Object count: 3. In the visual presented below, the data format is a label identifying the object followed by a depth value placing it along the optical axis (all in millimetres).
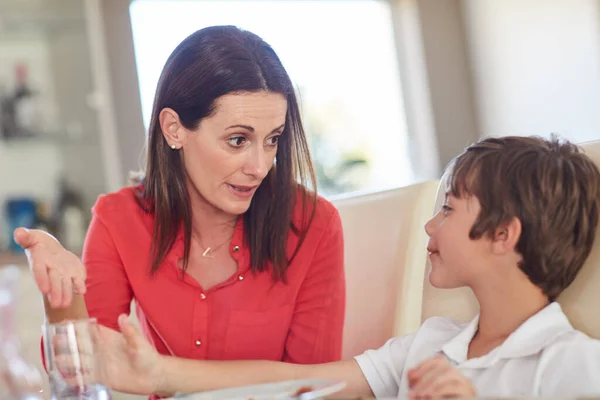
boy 1623
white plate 1424
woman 1998
